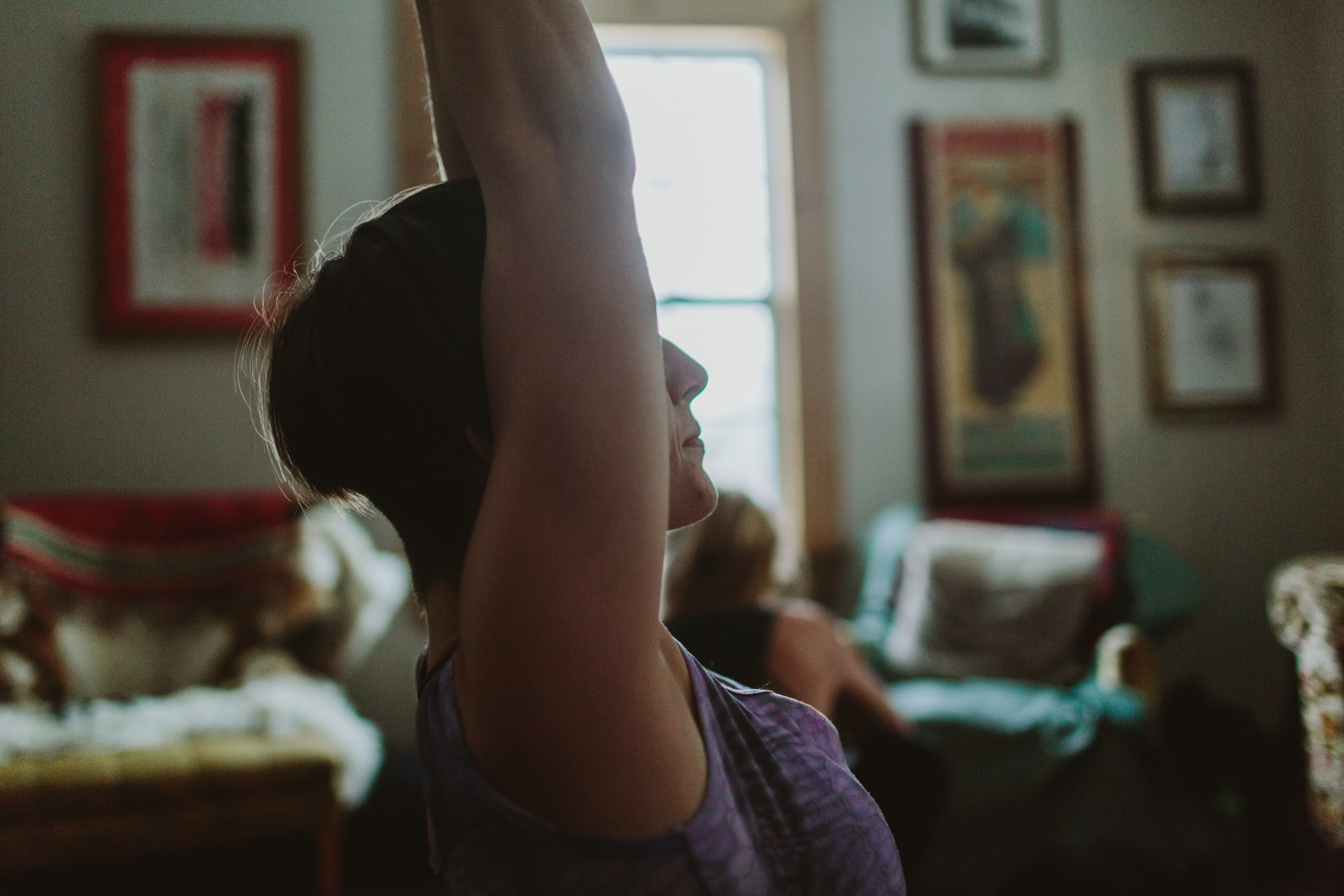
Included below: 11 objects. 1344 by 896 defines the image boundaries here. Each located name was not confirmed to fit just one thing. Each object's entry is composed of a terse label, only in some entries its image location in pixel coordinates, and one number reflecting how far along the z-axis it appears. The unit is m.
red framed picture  3.09
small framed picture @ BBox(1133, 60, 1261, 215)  3.59
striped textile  2.45
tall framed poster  3.47
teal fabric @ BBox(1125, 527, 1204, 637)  2.65
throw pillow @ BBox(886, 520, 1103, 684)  2.63
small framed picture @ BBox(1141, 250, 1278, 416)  3.57
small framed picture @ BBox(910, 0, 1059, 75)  3.48
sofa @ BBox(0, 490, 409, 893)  1.96
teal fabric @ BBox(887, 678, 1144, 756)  2.24
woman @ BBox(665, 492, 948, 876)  1.23
